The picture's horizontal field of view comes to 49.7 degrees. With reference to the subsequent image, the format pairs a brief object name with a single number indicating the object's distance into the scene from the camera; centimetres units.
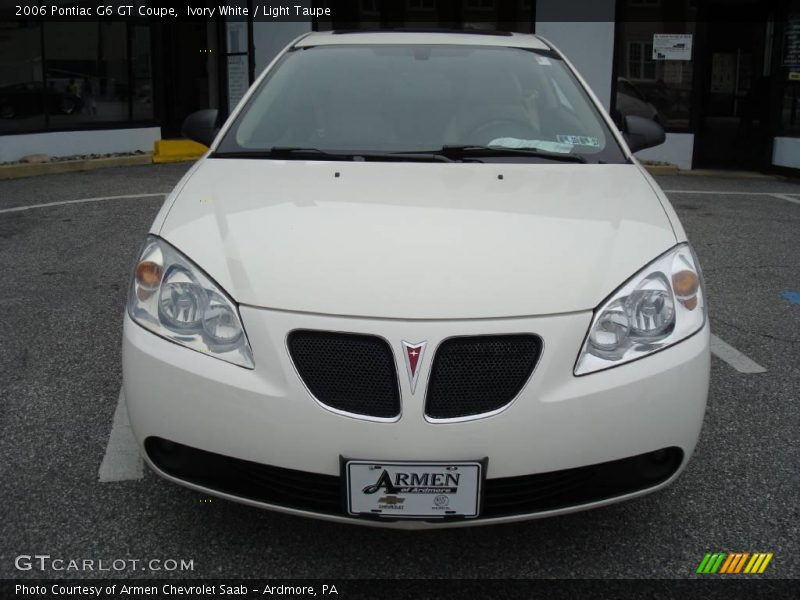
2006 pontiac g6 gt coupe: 211
